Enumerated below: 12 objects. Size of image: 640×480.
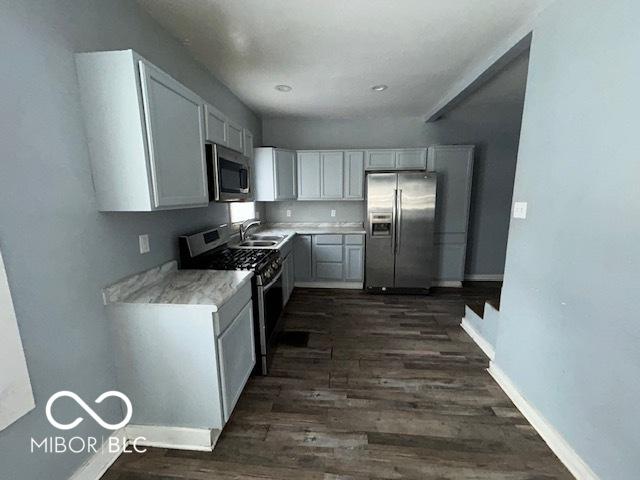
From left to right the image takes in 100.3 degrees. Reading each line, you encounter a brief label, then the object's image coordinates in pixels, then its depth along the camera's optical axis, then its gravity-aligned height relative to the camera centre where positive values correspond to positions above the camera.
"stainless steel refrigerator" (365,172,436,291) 3.69 -0.46
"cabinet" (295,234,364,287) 3.99 -0.90
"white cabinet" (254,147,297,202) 3.72 +0.35
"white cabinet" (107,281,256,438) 1.43 -0.89
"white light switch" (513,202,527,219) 1.81 -0.09
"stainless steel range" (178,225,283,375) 2.09 -0.54
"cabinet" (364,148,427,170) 3.95 +0.57
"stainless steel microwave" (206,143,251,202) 1.96 +0.19
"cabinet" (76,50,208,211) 1.28 +0.35
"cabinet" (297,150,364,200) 4.10 +0.36
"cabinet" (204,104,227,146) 1.90 +0.55
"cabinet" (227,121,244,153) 2.26 +0.55
